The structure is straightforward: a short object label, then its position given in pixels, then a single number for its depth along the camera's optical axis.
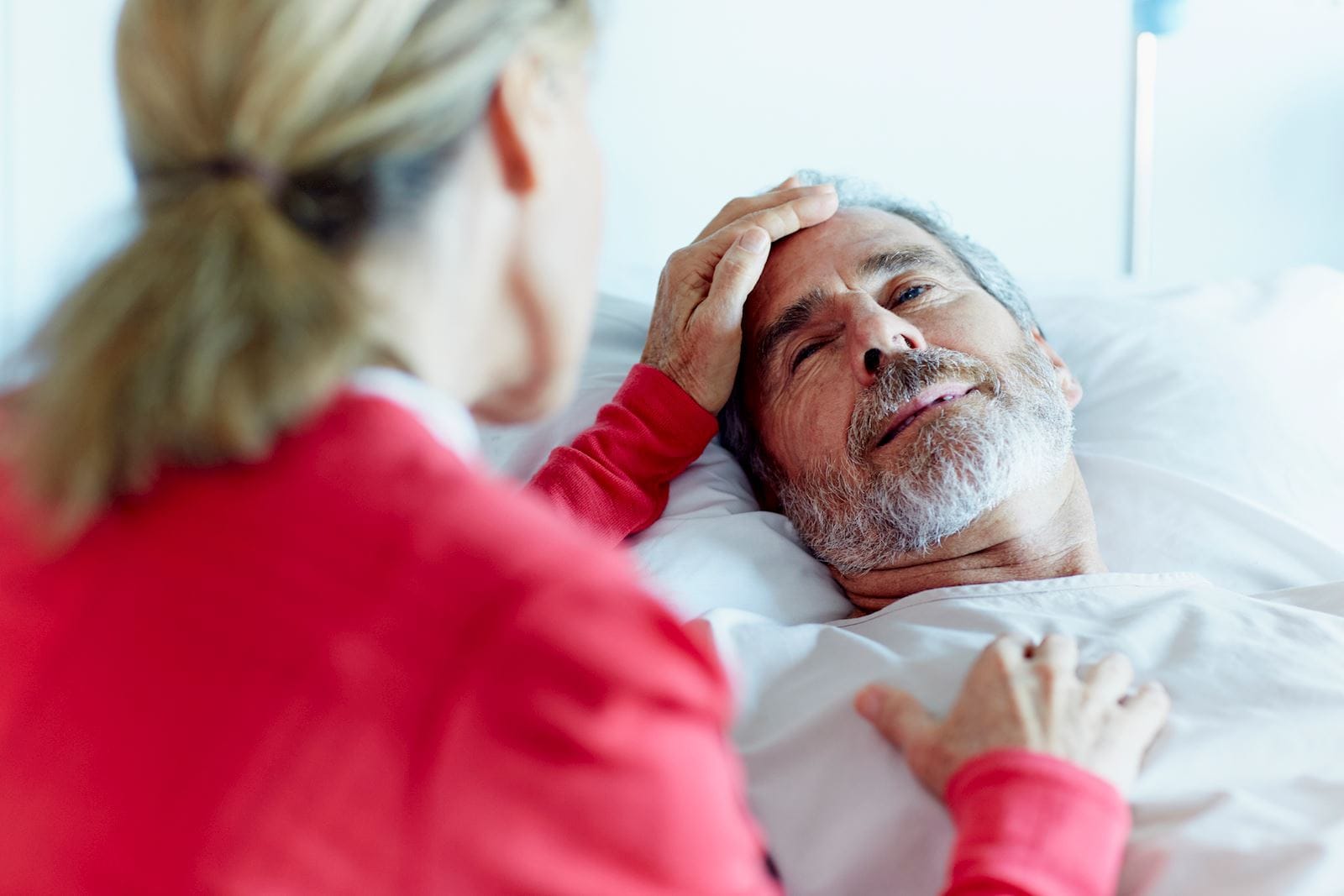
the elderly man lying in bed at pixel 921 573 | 0.95
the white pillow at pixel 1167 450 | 1.38
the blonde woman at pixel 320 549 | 0.50
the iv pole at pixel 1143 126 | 2.21
